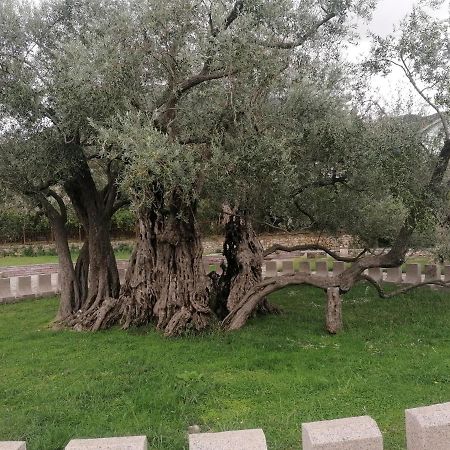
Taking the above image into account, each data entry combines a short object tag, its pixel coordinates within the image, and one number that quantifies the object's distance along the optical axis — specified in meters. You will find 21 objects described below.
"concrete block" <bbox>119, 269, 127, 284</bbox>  17.29
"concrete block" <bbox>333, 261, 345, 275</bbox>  18.30
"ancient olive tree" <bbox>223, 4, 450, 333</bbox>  9.23
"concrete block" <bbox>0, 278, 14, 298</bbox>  16.27
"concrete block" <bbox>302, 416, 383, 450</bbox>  2.98
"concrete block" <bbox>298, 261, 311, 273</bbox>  18.43
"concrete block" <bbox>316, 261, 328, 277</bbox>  18.47
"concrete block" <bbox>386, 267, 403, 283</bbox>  17.34
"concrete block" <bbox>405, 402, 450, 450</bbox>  3.22
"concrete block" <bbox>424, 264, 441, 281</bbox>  16.44
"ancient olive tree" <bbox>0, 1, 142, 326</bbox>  8.68
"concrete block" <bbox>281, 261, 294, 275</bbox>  18.99
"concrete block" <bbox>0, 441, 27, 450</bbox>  2.85
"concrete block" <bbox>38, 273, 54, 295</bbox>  17.27
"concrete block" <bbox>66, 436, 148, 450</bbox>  2.96
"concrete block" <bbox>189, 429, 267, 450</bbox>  2.97
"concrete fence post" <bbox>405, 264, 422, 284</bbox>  16.70
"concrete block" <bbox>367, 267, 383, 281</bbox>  17.77
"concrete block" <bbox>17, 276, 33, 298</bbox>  16.69
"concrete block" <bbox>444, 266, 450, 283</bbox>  15.74
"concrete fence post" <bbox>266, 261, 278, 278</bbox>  19.17
